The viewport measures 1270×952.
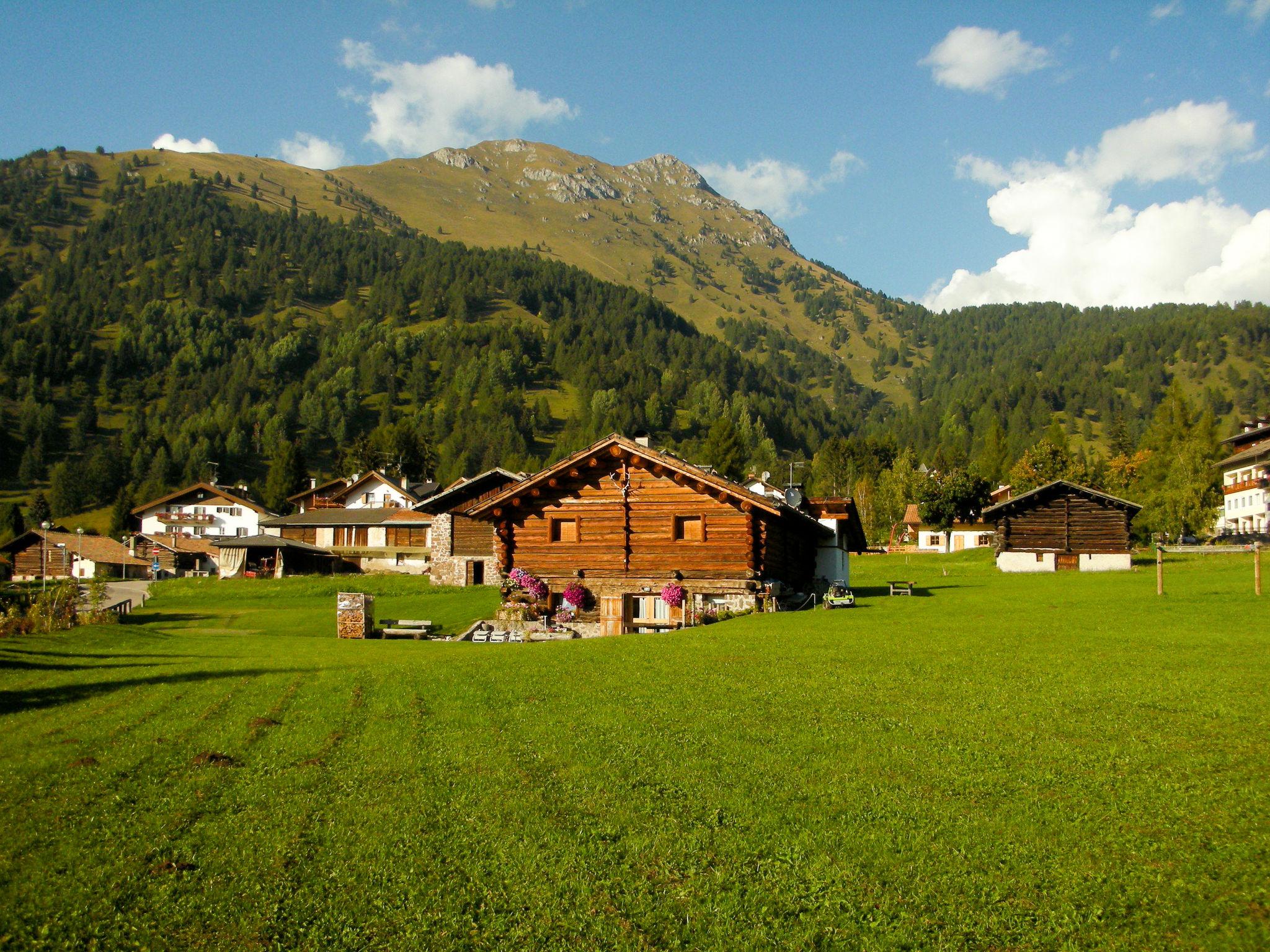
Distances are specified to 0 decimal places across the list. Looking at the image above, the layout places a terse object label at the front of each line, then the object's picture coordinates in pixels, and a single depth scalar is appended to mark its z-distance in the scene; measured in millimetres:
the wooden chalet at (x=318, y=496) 115875
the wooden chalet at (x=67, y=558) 102438
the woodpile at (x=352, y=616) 35781
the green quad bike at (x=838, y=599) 39031
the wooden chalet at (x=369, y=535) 94688
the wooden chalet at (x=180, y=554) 111875
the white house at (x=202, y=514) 124625
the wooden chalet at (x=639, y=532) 37406
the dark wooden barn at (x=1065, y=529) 63688
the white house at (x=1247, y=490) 89500
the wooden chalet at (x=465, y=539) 68312
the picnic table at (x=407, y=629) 36688
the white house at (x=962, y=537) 110812
